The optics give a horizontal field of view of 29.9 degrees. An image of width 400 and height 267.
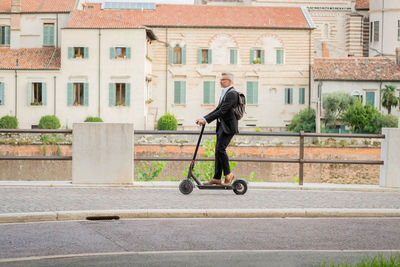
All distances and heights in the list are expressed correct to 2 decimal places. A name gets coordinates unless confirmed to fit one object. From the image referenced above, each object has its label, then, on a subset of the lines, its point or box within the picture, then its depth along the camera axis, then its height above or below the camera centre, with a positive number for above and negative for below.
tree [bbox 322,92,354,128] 59.38 +1.53
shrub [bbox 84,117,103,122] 51.59 +0.17
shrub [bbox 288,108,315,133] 57.91 +0.29
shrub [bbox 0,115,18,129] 51.69 -0.11
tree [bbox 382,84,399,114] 60.66 +2.25
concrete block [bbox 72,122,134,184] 13.84 -0.60
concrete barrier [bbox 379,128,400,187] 14.16 -0.65
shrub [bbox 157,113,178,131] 54.75 +0.01
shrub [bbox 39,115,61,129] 51.93 -0.08
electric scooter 12.61 -1.07
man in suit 12.44 +0.00
